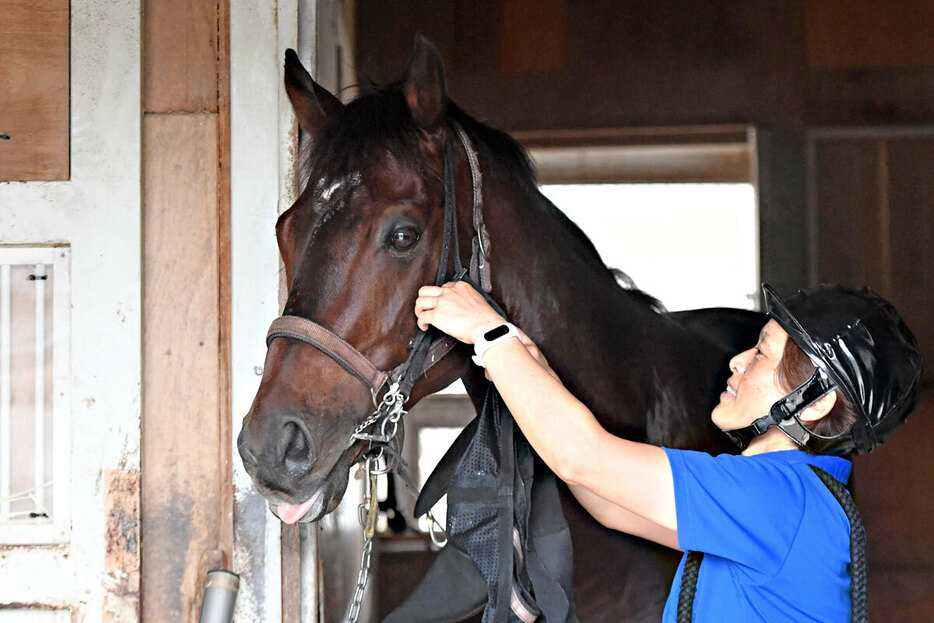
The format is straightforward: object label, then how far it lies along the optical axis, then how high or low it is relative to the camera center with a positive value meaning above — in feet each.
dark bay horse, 11.85 +0.20
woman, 11.21 -0.55
